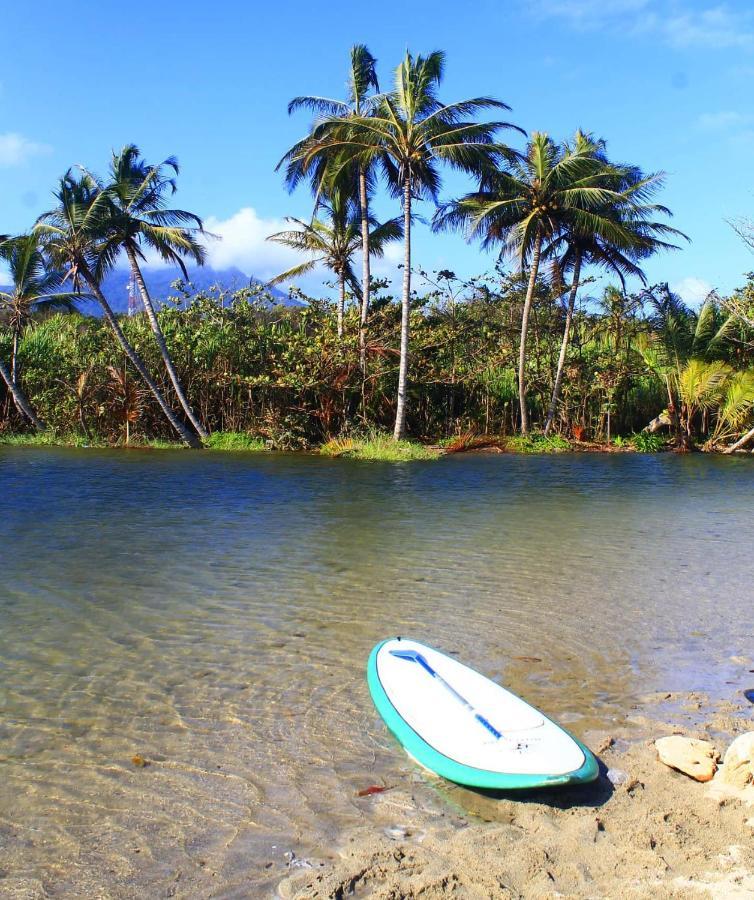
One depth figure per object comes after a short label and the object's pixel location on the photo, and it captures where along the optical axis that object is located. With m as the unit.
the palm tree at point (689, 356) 25.08
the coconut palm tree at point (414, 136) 22.58
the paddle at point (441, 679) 4.36
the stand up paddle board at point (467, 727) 3.88
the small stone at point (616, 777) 3.96
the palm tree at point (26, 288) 26.69
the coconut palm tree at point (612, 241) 25.27
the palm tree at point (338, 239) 27.91
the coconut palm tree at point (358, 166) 24.77
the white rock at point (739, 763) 3.76
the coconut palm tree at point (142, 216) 24.27
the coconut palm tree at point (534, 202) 24.50
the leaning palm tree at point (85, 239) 23.25
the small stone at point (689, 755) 3.91
